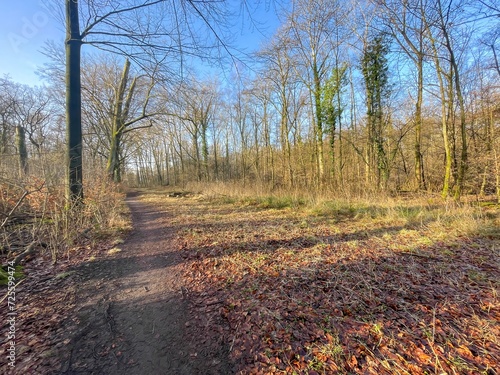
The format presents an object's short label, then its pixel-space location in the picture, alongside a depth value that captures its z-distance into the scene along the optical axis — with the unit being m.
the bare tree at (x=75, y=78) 5.70
